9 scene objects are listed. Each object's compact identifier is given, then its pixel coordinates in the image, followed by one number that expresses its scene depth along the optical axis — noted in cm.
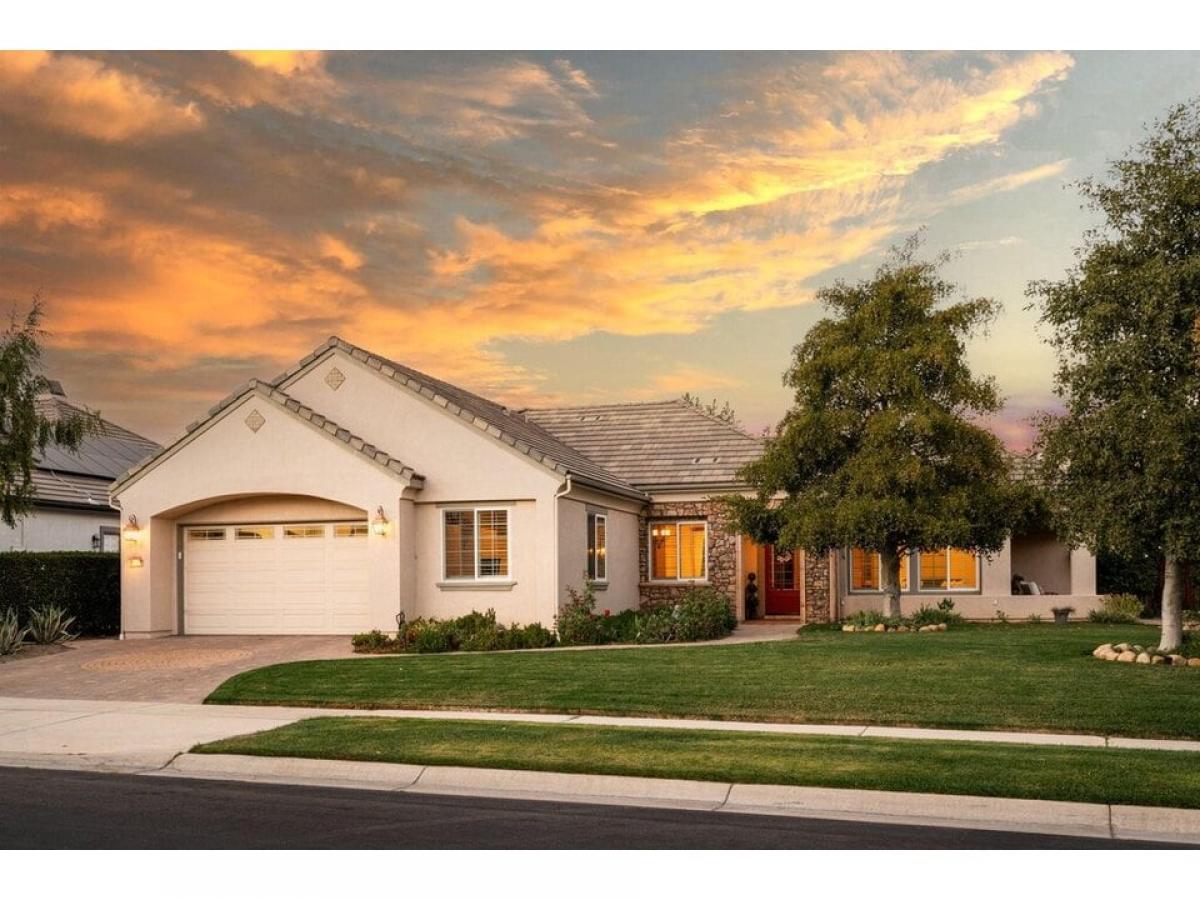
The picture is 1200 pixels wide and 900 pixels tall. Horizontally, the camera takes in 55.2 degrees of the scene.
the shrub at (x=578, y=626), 2191
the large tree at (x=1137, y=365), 1573
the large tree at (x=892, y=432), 2328
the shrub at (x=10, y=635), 2125
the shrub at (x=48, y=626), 2284
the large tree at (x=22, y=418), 2209
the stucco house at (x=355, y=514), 2298
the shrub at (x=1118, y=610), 2589
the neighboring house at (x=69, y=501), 2836
